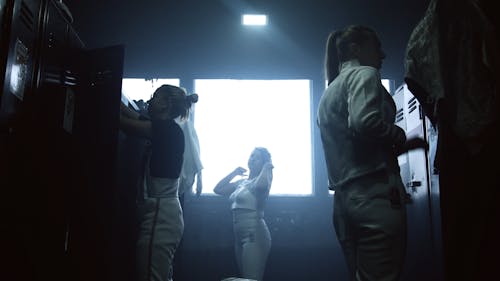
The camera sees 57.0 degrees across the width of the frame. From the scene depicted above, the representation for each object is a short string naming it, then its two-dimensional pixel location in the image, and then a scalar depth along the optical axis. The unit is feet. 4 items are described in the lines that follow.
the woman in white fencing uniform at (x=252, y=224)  12.50
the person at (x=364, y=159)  4.56
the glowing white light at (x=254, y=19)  15.79
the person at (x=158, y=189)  6.63
